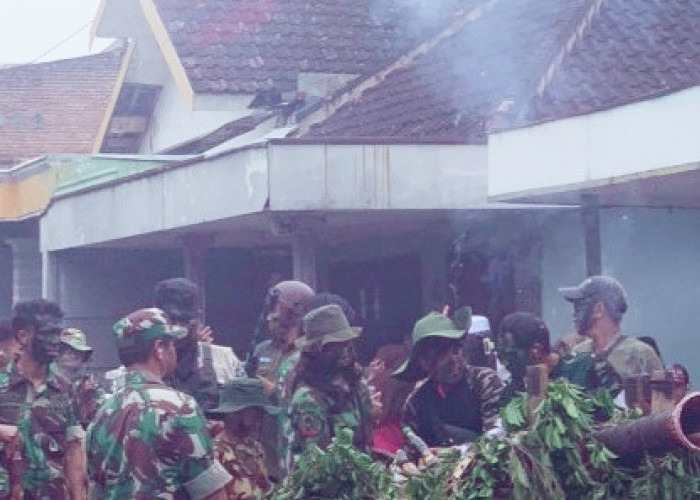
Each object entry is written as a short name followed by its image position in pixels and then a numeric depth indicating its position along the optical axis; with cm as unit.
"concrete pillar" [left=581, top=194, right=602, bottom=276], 1060
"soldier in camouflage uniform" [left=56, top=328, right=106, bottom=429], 837
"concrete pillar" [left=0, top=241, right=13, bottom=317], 1988
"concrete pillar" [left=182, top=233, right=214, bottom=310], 1426
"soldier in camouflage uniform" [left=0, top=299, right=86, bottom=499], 712
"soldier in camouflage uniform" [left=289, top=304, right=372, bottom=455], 682
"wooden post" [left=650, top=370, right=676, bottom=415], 500
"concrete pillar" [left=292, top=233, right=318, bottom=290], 1223
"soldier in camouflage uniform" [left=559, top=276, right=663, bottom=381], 727
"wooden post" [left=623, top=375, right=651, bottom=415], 534
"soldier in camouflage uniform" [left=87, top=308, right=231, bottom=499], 557
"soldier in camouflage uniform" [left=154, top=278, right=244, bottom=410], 778
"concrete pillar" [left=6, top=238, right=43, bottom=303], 1895
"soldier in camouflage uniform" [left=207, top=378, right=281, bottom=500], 693
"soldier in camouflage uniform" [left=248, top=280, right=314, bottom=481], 748
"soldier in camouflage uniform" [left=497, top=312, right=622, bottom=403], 702
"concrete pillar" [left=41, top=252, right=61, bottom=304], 1669
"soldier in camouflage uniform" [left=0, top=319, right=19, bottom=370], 909
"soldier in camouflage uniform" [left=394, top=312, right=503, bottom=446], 702
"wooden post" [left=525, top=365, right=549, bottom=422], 508
